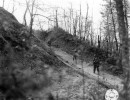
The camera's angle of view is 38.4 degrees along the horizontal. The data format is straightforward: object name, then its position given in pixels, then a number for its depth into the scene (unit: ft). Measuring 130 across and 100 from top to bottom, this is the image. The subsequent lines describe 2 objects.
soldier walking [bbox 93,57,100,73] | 58.20
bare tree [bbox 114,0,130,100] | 15.74
